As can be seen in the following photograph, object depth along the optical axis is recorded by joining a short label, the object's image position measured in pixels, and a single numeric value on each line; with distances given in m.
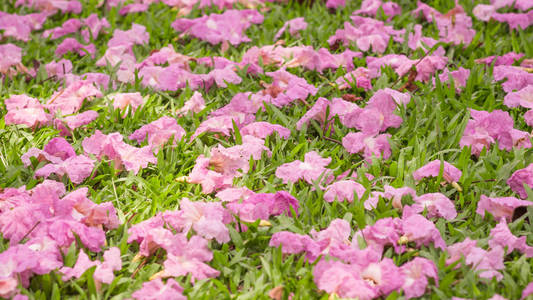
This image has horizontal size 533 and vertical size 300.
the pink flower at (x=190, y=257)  3.51
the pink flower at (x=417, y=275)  3.29
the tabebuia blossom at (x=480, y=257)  3.40
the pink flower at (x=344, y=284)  3.25
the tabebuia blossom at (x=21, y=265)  3.31
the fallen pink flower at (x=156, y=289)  3.29
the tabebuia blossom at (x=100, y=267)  3.46
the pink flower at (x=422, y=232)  3.63
